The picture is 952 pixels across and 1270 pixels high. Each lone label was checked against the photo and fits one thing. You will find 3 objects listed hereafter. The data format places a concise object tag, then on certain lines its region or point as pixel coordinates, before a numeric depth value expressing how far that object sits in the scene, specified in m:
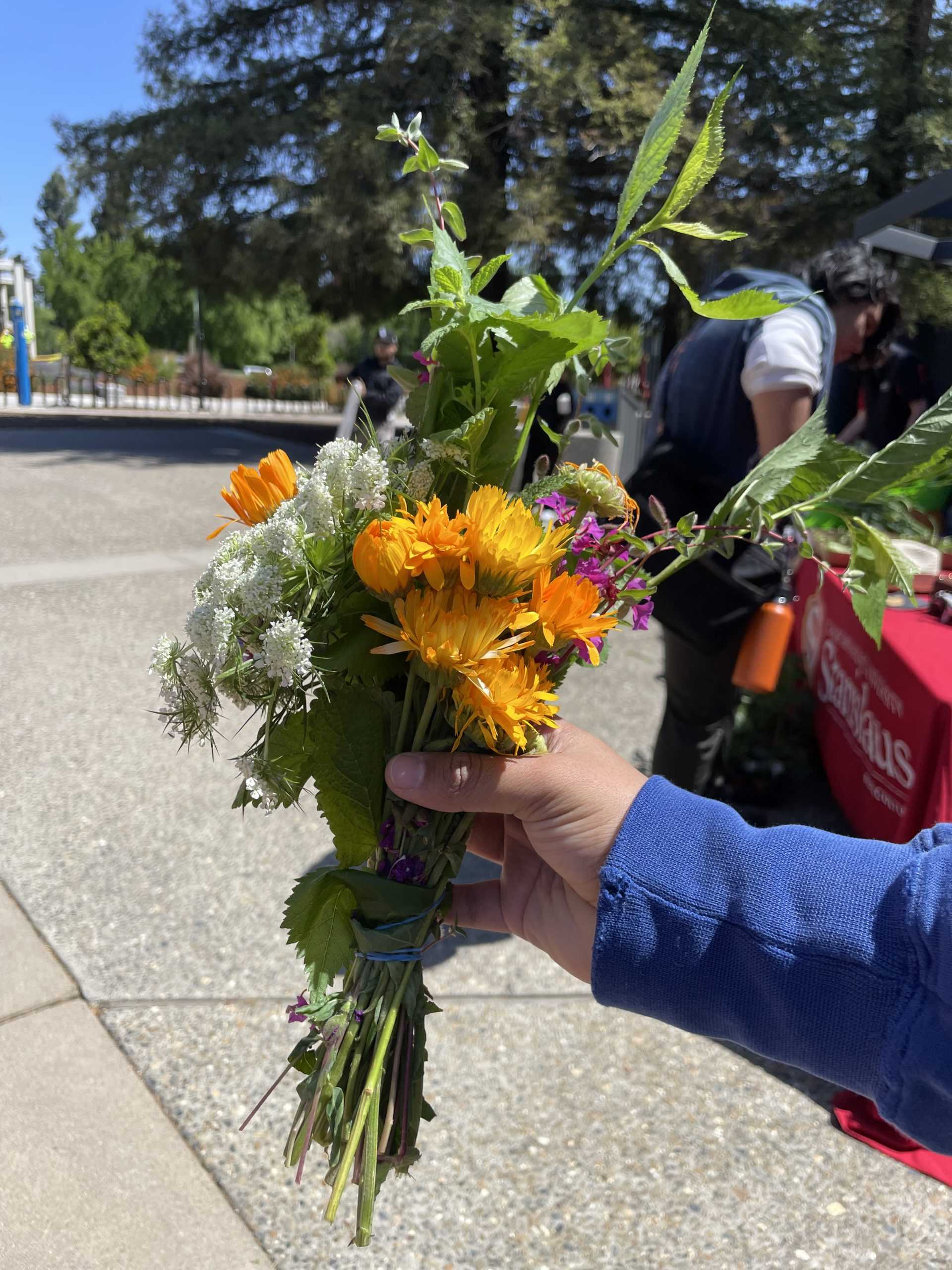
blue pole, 20.52
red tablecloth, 2.40
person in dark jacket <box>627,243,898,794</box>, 2.48
